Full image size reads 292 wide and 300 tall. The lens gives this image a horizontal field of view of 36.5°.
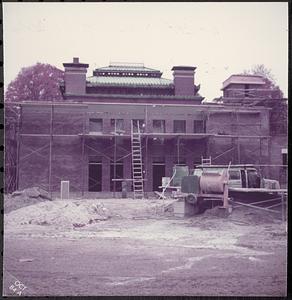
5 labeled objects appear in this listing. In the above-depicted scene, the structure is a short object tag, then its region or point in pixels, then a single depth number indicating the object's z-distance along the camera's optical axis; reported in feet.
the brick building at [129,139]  86.17
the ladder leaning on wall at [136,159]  87.86
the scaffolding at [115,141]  85.51
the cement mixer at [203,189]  53.67
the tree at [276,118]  95.90
